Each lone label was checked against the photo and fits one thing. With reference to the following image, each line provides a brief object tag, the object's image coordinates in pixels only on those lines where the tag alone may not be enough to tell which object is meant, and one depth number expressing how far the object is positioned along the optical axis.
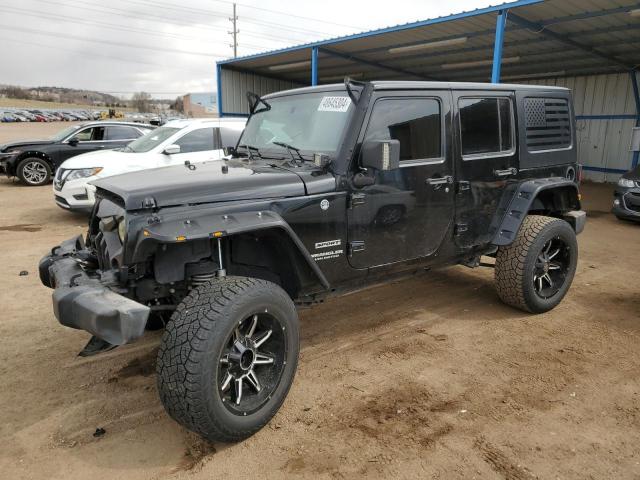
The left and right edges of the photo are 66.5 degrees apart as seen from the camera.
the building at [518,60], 9.89
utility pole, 47.47
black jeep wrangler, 2.58
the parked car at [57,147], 11.48
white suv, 7.86
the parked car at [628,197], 9.00
